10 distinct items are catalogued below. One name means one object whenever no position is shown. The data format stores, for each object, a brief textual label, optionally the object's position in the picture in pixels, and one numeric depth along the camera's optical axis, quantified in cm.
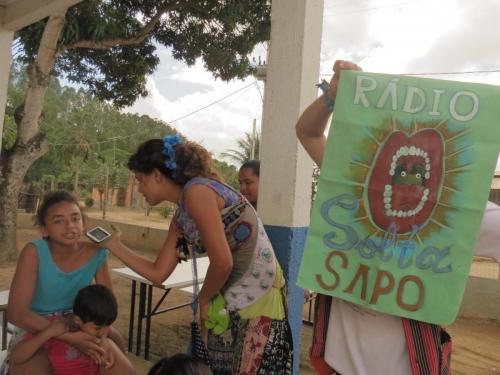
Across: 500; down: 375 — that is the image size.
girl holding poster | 114
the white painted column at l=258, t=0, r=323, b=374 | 274
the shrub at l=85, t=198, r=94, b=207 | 2913
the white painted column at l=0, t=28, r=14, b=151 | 491
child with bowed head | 200
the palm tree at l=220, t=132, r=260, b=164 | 2988
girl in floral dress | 163
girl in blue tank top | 204
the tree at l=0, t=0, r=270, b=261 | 866
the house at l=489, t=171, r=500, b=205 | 1090
